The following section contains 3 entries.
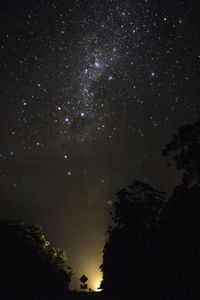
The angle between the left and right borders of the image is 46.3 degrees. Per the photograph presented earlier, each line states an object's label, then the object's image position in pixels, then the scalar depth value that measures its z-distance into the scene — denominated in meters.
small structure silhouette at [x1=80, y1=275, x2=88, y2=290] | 20.80
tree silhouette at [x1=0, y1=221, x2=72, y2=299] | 19.03
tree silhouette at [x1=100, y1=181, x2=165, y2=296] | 14.18
